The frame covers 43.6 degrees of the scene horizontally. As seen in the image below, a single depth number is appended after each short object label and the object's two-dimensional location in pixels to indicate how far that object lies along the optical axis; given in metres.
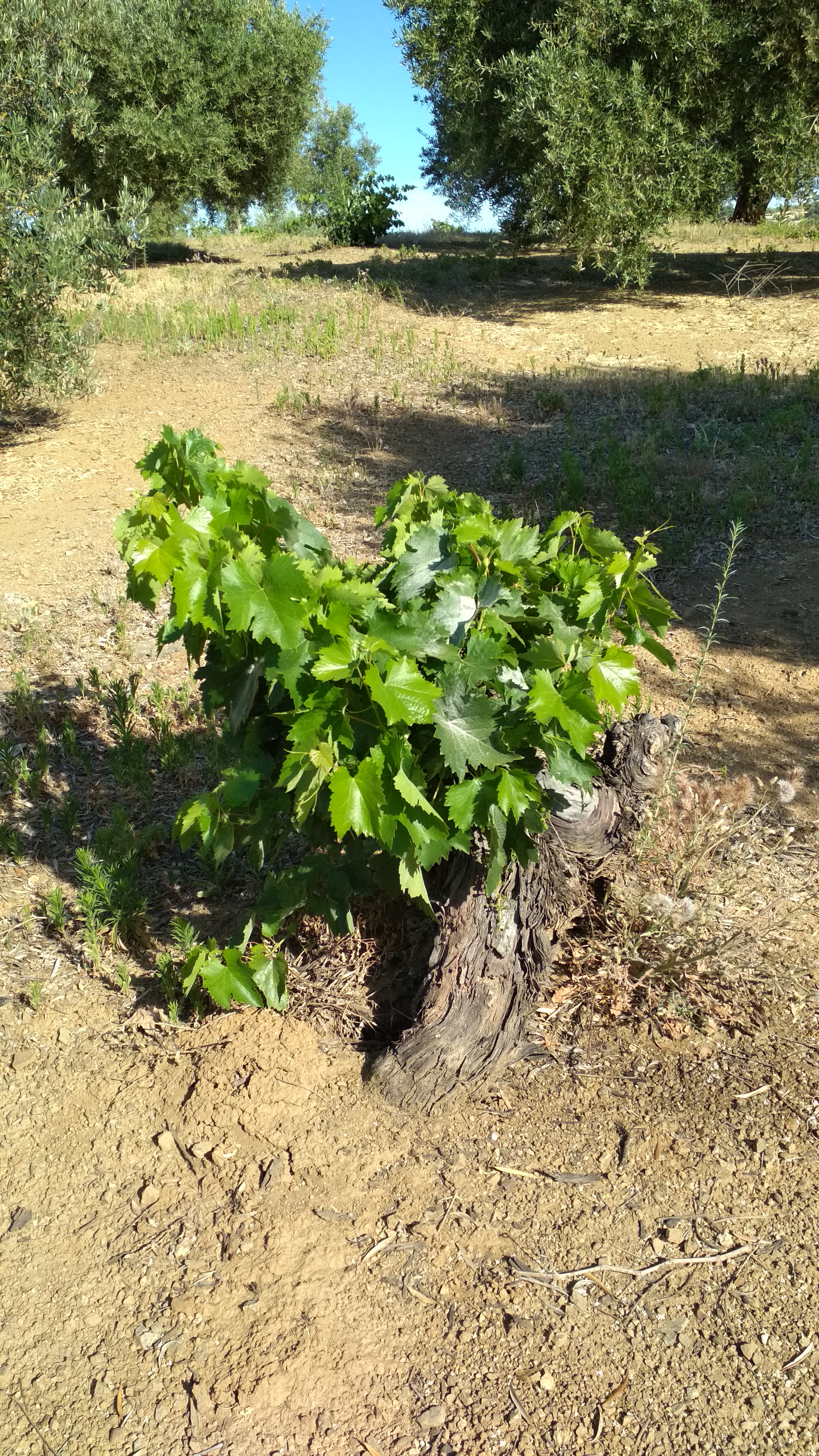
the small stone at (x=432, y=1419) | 1.98
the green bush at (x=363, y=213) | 16.03
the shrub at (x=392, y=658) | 2.11
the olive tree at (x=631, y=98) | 10.20
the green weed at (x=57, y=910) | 3.27
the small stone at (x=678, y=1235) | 2.31
